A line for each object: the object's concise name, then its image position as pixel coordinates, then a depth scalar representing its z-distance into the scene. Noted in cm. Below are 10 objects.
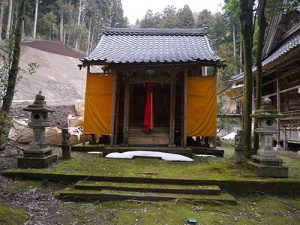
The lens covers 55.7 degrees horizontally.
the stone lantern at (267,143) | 713
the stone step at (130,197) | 605
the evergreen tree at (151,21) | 6022
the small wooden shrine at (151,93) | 1081
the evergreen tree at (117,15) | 5922
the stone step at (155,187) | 638
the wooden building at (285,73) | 1230
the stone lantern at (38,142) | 772
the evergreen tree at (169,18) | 5257
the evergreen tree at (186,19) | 4828
